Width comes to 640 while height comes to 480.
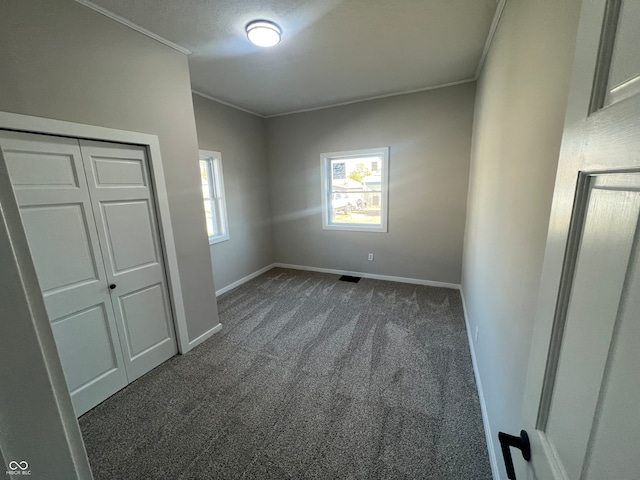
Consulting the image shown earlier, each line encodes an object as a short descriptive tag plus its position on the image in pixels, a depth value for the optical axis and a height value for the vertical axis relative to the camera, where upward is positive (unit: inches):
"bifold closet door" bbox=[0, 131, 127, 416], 59.6 -14.8
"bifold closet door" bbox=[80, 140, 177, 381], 72.5 -15.4
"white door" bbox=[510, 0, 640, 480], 13.8 -5.9
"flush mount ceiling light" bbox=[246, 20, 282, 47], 73.7 +47.3
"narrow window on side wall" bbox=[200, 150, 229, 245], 141.2 -1.0
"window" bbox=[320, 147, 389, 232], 150.8 +0.6
